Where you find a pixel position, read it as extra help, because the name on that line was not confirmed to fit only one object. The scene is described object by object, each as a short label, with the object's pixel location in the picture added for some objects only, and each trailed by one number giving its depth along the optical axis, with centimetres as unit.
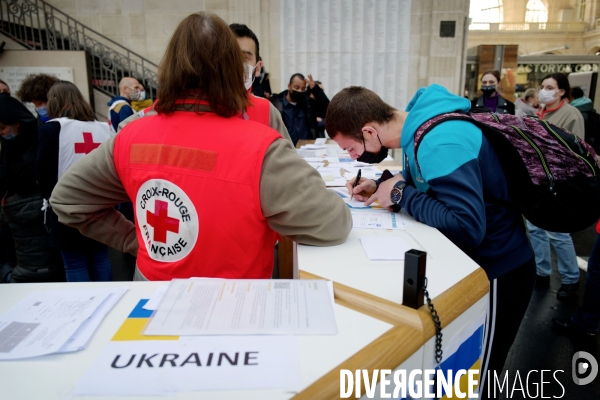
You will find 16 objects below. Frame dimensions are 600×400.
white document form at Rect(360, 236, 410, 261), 127
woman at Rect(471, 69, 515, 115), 502
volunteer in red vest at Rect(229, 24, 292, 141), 176
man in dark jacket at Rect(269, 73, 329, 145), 521
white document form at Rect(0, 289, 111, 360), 79
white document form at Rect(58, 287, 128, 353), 80
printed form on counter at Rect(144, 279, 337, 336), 85
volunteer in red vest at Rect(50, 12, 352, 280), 110
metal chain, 91
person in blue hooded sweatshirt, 130
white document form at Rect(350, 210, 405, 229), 160
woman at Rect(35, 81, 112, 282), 243
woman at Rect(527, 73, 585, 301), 304
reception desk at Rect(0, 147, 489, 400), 71
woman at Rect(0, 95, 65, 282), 248
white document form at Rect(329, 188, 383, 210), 188
